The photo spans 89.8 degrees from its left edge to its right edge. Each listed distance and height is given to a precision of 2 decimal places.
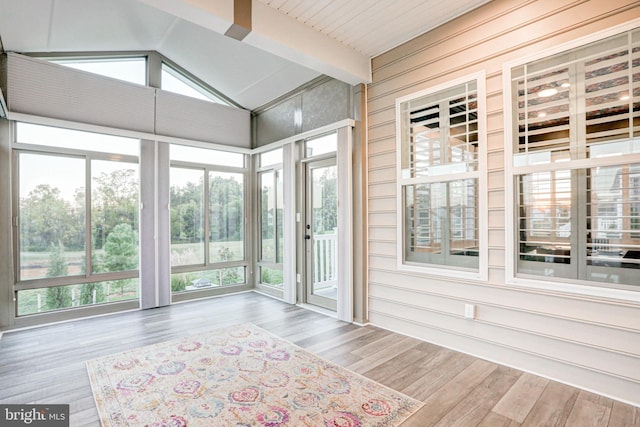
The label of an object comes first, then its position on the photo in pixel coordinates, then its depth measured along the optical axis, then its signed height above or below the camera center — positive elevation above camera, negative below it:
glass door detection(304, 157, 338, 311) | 4.47 -0.30
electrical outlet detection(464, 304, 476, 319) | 2.95 -0.91
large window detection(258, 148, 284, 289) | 5.29 -0.07
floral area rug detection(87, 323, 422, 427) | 2.04 -1.30
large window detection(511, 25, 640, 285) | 2.22 +0.36
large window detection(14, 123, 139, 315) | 3.81 -0.03
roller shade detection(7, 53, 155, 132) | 3.71 +1.52
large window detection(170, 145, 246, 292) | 4.94 -0.09
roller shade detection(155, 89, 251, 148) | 4.75 +1.51
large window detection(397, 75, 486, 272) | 3.00 +0.37
